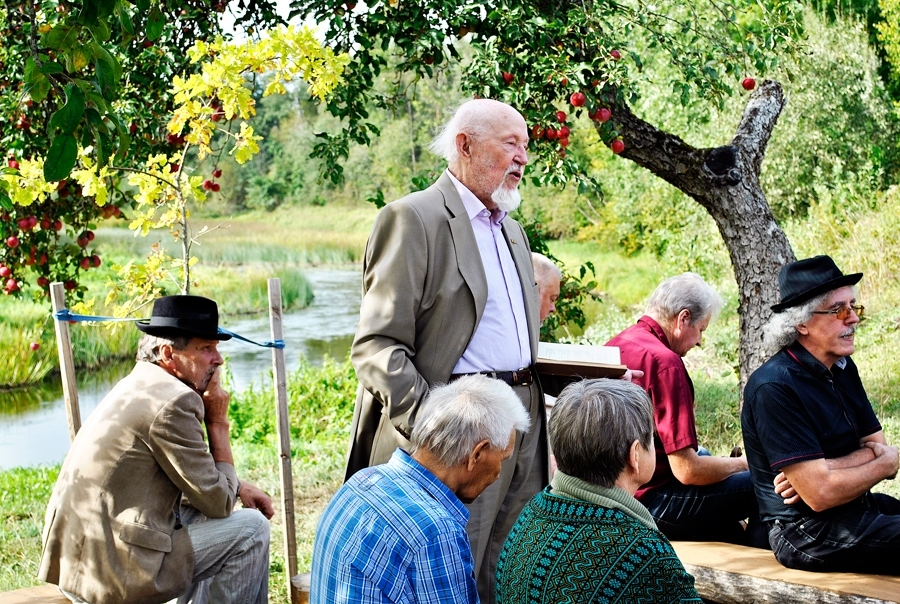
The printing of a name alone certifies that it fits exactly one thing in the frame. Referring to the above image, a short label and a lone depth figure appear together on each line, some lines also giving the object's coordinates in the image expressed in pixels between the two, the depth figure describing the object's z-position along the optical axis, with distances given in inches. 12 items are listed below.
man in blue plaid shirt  70.5
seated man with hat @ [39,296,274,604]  101.3
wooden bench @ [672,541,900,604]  102.7
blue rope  127.9
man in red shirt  120.2
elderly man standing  100.6
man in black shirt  105.7
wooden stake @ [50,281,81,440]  126.3
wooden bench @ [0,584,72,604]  114.7
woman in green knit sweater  70.4
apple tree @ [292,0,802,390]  165.8
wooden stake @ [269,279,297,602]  135.5
